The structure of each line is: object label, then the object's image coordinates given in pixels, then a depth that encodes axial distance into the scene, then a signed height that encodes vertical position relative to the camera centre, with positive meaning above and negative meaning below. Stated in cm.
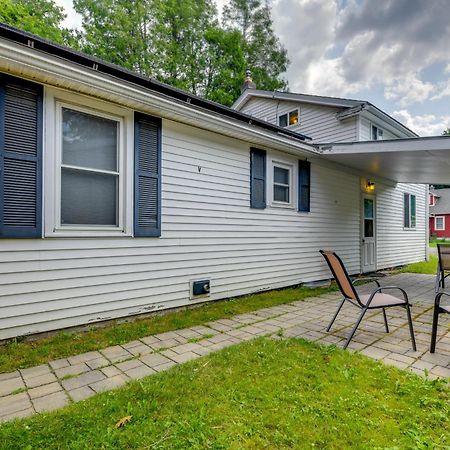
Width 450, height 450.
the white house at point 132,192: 309 +44
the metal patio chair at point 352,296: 312 -80
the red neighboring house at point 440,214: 2884 +109
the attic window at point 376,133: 973 +303
